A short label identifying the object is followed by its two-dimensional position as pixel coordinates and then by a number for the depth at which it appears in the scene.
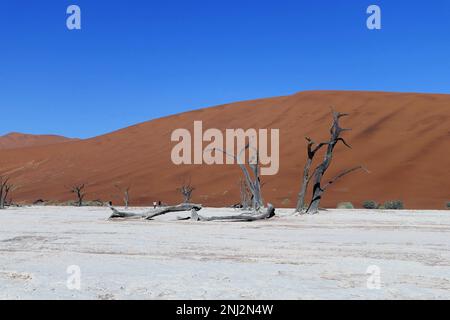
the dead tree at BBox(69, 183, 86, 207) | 43.62
